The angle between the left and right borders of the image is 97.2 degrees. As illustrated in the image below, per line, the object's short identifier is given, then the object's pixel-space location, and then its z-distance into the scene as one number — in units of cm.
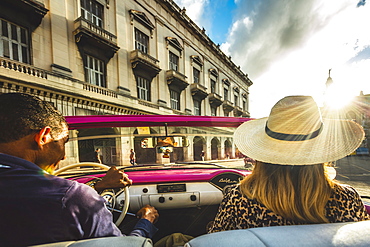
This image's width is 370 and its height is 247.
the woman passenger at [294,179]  91
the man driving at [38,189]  64
